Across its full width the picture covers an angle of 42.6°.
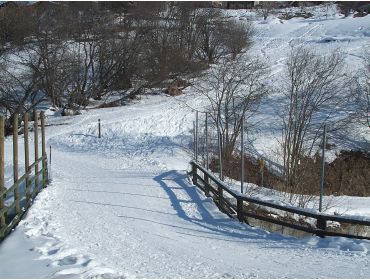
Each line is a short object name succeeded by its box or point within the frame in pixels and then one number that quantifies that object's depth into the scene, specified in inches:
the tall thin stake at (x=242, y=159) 533.6
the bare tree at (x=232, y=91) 983.6
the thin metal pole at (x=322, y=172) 448.2
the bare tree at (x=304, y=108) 943.7
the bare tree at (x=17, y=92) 1352.1
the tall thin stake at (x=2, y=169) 404.7
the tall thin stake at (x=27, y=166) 516.4
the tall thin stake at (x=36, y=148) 577.9
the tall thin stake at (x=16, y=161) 455.5
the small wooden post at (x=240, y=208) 477.4
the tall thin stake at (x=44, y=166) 639.3
